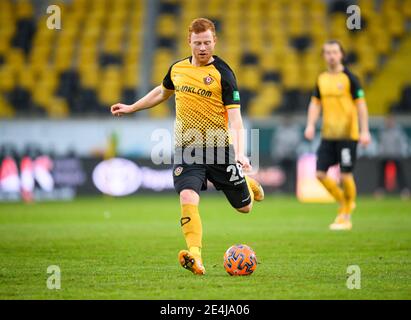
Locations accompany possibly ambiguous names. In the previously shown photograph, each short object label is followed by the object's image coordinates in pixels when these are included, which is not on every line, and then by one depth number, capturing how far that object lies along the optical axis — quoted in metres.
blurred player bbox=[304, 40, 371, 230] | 26.12
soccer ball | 15.94
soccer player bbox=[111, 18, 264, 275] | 16.22
